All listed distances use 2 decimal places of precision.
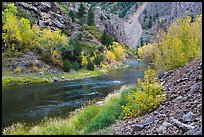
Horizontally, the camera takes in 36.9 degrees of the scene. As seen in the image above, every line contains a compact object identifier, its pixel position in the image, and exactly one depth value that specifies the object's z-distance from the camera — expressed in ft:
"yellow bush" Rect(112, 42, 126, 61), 379.55
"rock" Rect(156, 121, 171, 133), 41.63
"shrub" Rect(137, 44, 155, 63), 405.76
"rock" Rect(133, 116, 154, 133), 46.36
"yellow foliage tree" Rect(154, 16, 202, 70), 131.75
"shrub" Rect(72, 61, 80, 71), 245.49
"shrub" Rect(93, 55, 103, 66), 285.84
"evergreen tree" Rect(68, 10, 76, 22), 393.80
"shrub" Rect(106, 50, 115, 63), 333.66
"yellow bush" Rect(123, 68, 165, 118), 57.52
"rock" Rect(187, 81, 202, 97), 53.18
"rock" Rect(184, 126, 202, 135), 34.15
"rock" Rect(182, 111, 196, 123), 42.27
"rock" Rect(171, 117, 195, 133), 38.64
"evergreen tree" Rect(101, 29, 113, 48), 386.93
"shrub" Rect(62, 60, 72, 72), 236.04
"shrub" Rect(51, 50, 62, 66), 242.58
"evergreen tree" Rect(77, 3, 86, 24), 437.95
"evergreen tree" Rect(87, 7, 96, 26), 440.86
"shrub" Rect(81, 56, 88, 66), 263.04
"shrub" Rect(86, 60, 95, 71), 257.55
